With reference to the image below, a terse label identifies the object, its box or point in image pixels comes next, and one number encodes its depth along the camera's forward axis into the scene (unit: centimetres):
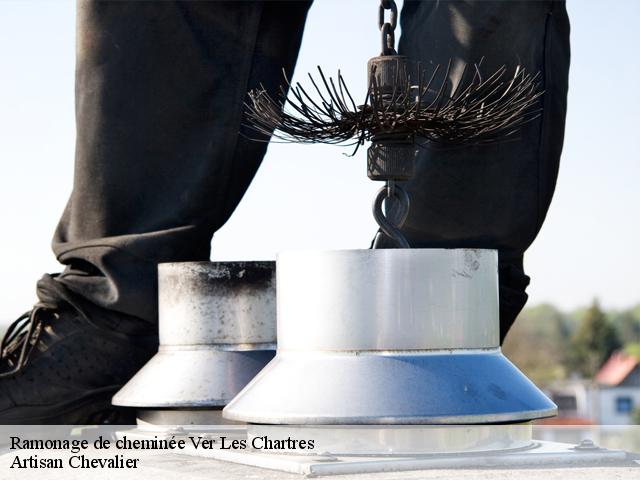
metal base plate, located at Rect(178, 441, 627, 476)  343
